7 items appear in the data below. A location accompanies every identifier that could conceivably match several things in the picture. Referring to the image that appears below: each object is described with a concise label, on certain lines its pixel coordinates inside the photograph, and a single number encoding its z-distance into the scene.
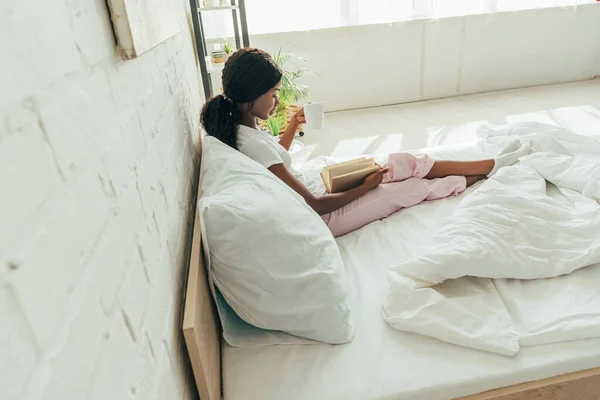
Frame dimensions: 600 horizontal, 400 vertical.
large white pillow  0.95
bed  0.90
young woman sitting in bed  1.49
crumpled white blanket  0.99
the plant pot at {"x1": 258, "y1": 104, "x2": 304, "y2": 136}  2.94
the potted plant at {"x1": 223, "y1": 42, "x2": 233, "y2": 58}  2.95
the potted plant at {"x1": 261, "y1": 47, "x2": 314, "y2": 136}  2.90
